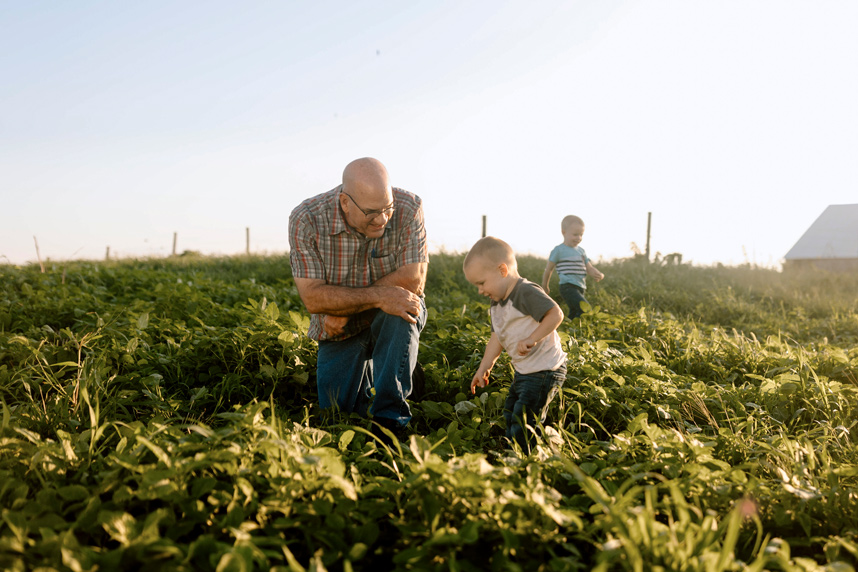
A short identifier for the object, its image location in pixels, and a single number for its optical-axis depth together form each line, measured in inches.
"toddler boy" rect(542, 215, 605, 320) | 287.4
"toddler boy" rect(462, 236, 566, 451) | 114.7
